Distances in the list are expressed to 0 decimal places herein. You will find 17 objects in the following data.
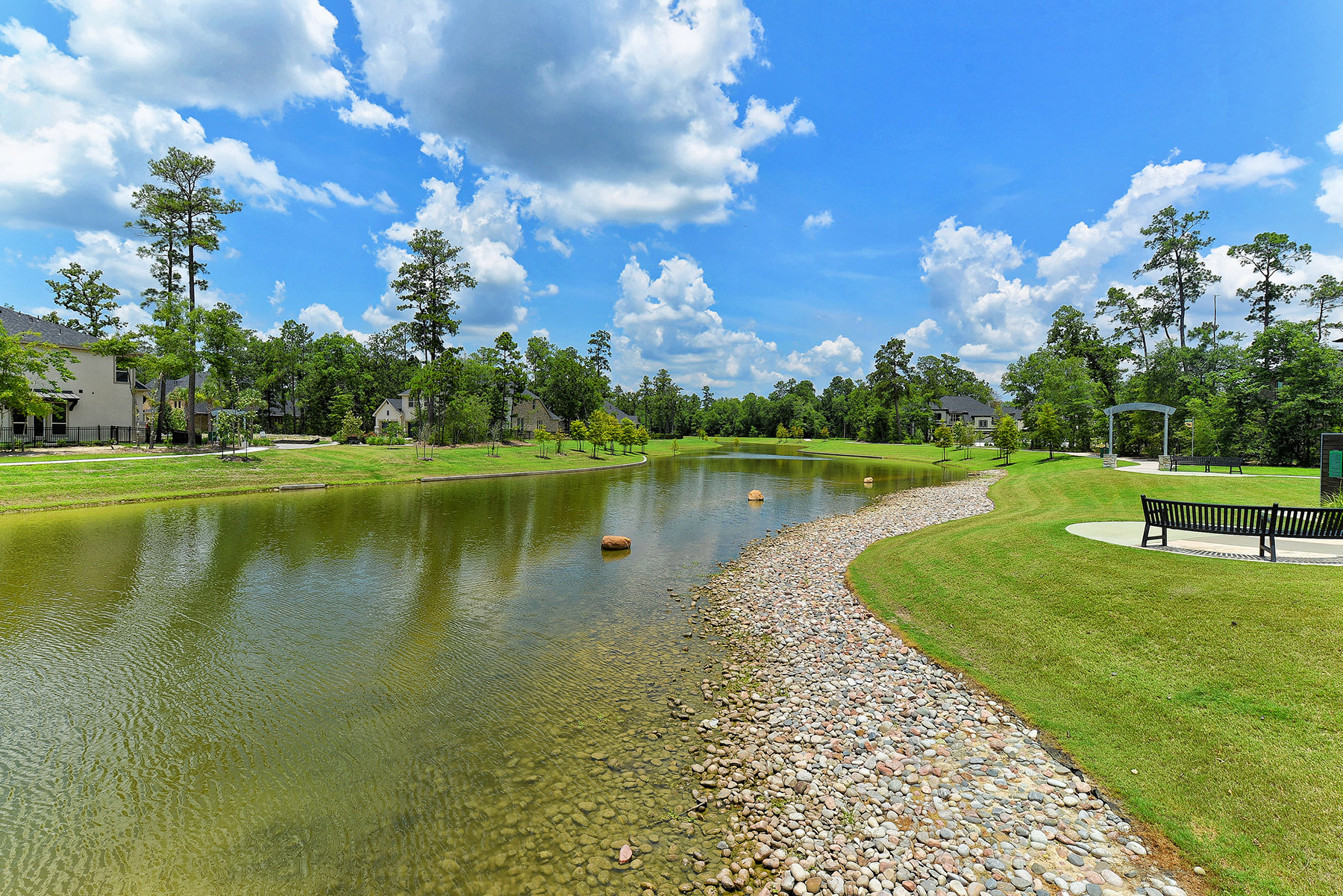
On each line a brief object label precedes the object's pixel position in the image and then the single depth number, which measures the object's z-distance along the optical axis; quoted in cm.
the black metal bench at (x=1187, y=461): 3068
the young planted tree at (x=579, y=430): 6341
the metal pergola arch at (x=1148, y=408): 3262
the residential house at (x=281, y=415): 8525
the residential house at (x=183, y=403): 5206
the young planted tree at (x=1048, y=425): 4831
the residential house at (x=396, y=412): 7475
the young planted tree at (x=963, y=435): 6988
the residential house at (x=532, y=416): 8056
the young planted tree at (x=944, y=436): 6731
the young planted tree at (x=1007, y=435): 5228
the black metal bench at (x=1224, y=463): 3032
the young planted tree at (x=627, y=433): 7246
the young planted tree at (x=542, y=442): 6003
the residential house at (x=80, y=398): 3638
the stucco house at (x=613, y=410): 10124
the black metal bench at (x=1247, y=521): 1012
